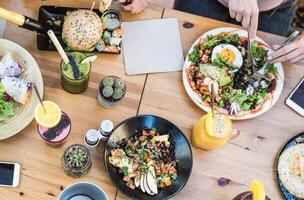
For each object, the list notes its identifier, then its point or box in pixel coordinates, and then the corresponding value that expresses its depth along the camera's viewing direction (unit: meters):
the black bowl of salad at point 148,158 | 1.60
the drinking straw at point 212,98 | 1.67
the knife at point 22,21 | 1.56
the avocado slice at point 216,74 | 1.76
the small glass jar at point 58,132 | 1.59
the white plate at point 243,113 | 1.72
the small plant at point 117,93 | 1.66
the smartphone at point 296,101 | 1.78
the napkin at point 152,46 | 1.79
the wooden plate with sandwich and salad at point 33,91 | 1.60
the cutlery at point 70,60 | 1.53
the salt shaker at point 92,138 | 1.61
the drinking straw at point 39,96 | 1.53
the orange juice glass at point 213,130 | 1.59
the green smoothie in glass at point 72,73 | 1.63
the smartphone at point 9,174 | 1.57
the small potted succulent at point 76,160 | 1.56
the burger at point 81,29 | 1.67
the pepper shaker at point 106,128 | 1.61
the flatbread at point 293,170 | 1.66
